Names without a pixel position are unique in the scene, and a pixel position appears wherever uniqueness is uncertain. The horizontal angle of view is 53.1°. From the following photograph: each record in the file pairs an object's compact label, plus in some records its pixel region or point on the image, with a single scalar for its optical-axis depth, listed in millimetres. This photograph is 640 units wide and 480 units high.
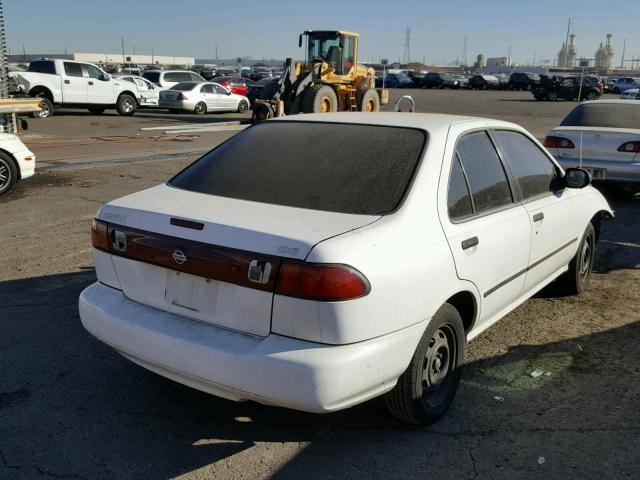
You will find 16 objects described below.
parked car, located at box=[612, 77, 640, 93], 54875
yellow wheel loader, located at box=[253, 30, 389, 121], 19281
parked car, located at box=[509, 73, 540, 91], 56781
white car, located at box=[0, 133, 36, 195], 8836
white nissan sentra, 2705
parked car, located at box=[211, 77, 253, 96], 31625
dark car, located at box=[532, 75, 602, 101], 43406
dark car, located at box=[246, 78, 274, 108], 31072
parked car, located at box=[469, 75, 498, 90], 60534
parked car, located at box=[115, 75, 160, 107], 25297
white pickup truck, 22375
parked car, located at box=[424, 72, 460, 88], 60656
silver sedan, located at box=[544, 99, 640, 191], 8680
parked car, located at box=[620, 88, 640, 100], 38362
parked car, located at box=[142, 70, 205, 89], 28609
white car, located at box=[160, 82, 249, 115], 25847
